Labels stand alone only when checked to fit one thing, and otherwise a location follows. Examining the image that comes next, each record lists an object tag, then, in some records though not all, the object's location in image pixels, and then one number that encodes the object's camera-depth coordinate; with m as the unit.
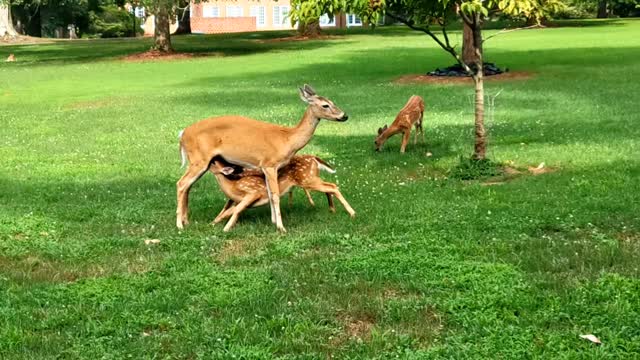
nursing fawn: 8.16
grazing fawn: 12.63
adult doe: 8.12
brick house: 76.00
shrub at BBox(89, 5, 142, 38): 69.06
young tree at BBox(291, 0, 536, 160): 10.02
